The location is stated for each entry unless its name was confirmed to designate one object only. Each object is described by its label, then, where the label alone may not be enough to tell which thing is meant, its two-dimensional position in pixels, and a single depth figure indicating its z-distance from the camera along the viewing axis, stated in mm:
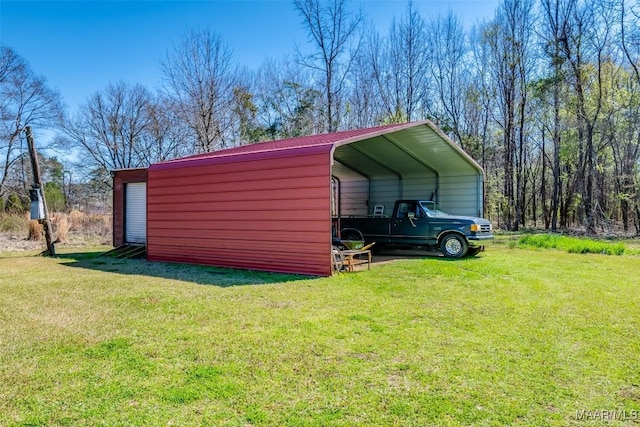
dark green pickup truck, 9602
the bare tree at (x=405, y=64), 21484
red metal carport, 7195
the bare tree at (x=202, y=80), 19922
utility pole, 10430
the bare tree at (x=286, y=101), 21875
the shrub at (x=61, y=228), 14023
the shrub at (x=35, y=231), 13695
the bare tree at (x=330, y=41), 20438
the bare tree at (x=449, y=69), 21297
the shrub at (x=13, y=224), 15648
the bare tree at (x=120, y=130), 28188
